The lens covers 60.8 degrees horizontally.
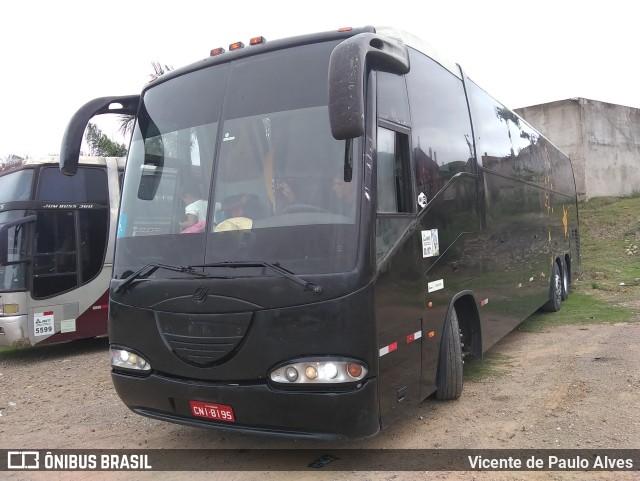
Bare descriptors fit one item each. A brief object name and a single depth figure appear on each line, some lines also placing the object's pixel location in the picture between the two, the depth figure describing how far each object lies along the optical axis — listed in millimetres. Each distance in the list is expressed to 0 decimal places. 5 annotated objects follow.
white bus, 8352
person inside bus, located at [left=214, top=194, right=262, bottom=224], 3846
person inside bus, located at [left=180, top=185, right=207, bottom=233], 3984
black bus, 3506
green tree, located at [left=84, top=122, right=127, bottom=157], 27281
